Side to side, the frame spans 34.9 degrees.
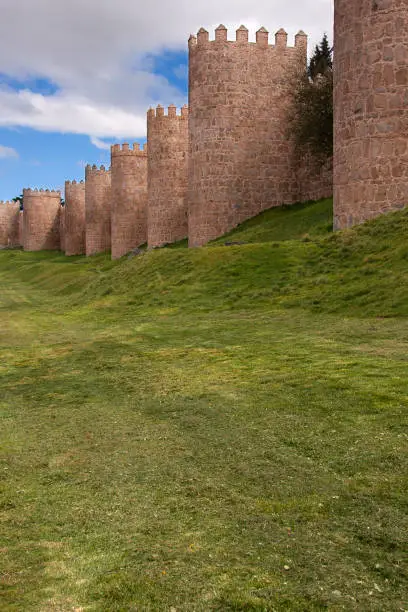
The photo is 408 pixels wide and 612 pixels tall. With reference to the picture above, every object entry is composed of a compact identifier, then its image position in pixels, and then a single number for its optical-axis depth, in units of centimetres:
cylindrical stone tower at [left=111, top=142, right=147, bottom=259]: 4381
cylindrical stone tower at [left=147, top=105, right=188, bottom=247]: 3664
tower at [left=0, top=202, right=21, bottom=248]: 8488
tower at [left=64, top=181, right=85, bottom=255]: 5972
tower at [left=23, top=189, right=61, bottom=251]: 6869
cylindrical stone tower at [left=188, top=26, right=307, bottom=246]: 2934
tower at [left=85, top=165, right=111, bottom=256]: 5166
